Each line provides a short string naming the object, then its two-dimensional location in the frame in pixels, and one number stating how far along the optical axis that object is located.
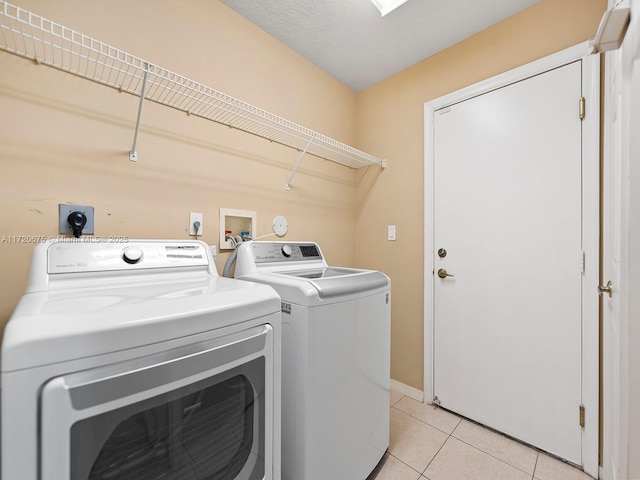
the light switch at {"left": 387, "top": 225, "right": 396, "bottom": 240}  2.21
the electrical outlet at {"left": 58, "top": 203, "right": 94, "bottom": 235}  1.10
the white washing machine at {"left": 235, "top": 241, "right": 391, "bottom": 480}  1.04
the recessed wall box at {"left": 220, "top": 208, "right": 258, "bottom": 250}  1.59
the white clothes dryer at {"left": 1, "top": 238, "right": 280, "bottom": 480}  0.48
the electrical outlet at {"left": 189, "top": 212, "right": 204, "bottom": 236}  1.46
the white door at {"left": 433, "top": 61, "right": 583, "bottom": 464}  1.45
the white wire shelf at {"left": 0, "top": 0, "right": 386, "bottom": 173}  1.03
